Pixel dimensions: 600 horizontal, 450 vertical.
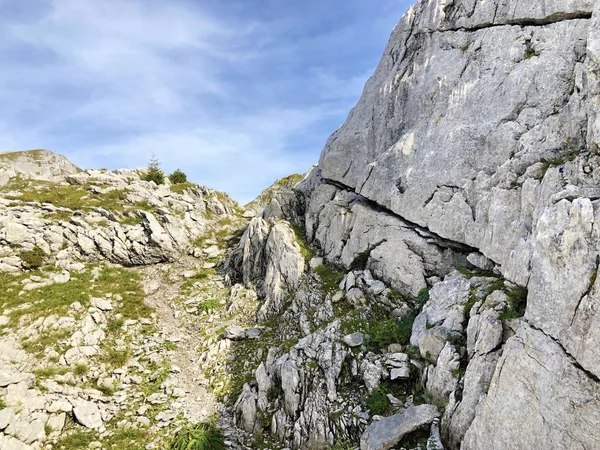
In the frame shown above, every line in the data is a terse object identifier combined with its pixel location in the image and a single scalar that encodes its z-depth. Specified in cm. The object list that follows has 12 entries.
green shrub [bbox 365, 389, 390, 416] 1365
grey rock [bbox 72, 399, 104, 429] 1719
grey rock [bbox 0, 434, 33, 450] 1471
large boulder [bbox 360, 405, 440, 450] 1156
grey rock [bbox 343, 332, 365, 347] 1666
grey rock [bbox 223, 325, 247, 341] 2330
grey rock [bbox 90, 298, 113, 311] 2550
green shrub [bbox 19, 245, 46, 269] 2791
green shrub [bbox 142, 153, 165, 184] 4903
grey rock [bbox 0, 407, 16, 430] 1527
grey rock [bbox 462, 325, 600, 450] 836
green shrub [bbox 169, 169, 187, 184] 5126
